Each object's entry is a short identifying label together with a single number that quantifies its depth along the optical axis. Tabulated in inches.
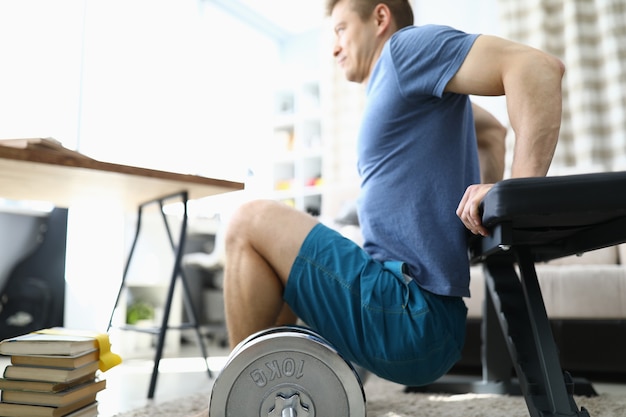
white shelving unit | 184.4
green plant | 124.5
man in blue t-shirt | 41.9
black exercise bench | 31.5
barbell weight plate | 37.3
